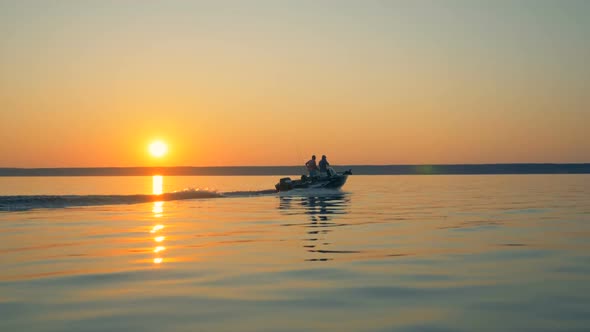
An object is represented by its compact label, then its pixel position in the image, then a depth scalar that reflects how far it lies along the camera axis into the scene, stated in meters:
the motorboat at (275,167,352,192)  57.69
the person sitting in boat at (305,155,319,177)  57.34
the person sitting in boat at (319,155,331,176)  58.72
